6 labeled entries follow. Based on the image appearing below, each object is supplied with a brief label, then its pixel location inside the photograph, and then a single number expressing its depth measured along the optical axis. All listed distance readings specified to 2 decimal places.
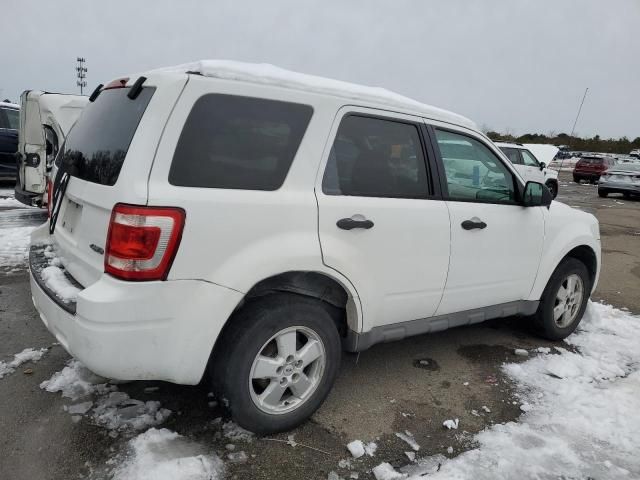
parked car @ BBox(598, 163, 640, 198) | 18.78
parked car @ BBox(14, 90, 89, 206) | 7.30
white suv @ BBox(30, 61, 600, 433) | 2.18
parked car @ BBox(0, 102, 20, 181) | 10.57
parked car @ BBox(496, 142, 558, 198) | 16.00
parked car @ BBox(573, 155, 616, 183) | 25.92
